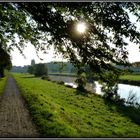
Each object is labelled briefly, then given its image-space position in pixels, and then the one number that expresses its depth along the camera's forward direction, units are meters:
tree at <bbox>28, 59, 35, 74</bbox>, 63.14
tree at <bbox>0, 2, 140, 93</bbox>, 4.36
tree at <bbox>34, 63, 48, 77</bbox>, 48.35
